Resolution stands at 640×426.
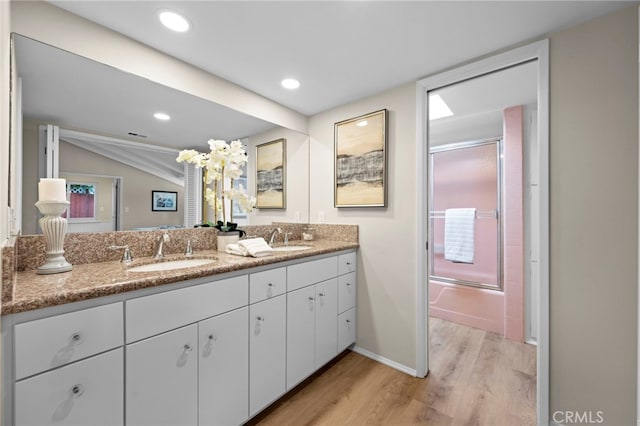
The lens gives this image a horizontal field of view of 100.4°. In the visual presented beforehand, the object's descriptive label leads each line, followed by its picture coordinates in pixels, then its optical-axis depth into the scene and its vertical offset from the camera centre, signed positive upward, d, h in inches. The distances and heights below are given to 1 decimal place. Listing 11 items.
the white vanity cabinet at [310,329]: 67.2 -31.8
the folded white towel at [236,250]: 65.1 -9.4
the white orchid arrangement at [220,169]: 71.2 +12.2
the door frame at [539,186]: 58.1 +6.5
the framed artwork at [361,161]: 84.4 +17.4
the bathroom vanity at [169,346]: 33.5 -22.0
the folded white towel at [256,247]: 63.4 -8.4
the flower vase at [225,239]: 72.6 -7.2
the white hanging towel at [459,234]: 124.6 -10.2
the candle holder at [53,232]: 44.5 -3.4
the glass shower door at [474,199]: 118.3 +7.1
